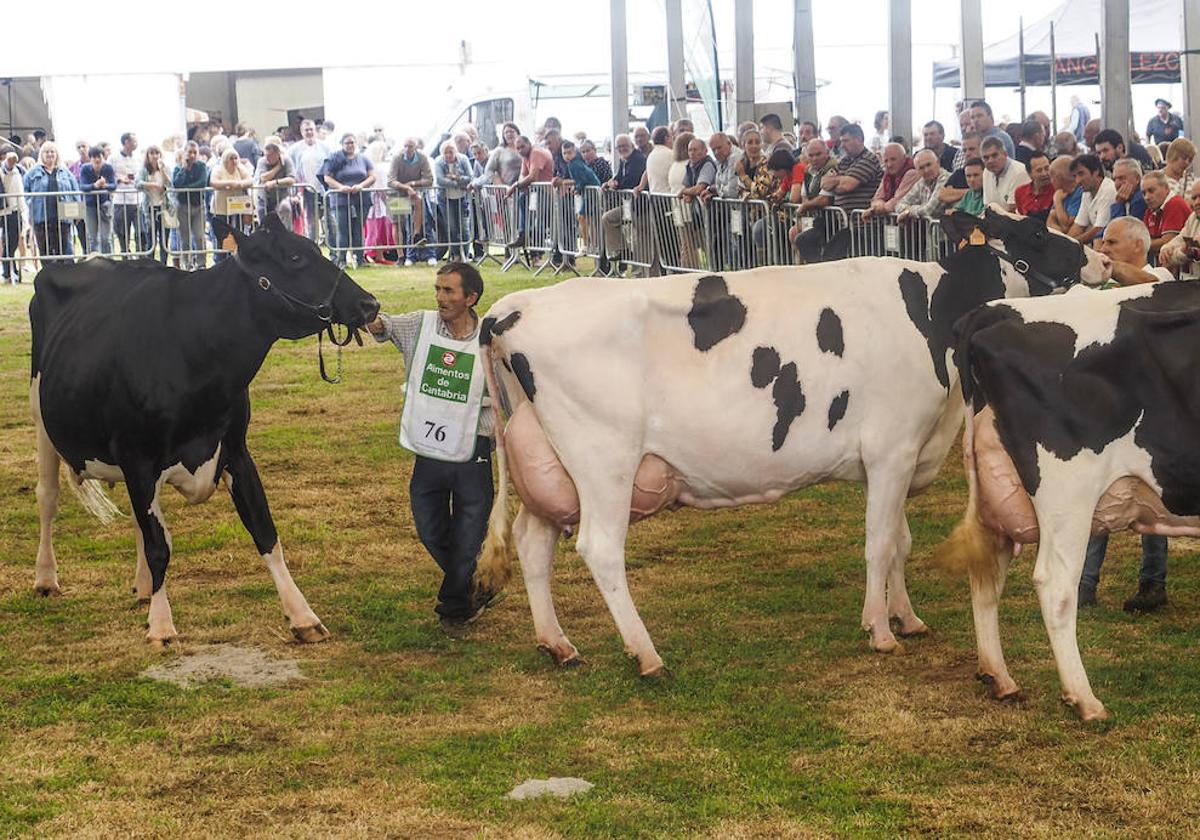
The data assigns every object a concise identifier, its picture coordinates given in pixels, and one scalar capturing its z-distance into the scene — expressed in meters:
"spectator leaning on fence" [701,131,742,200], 17.98
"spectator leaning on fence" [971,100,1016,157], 14.33
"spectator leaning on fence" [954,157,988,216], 12.94
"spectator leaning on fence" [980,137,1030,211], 12.80
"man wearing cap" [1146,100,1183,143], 23.74
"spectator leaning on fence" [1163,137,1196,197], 11.83
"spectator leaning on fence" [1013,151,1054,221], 12.42
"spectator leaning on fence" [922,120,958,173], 15.06
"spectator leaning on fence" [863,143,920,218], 13.88
